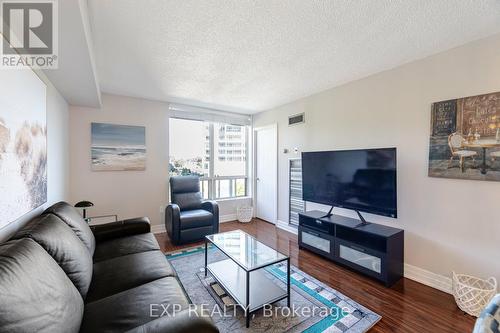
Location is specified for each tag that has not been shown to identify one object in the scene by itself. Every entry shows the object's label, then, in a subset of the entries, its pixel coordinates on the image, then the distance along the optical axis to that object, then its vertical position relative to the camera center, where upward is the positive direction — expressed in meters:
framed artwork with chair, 1.92 +0.25
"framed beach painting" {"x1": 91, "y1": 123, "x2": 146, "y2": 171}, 3.50 +0.29
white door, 4.43 -0.16
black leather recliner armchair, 3.25 -0.76
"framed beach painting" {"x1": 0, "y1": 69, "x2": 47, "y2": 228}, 1.38 +0.16
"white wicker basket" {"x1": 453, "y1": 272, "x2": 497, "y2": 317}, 1.78 -1.06
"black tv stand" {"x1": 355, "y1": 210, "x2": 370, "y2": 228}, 2.62 -0.69
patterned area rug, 1.71 -1.25
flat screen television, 2.39 -0.18
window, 4.32 +0.22
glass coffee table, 1.85 -1.10
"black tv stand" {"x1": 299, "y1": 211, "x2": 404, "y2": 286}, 2.28 -0.91
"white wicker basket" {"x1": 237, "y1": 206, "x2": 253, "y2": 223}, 4.66 -1.03
